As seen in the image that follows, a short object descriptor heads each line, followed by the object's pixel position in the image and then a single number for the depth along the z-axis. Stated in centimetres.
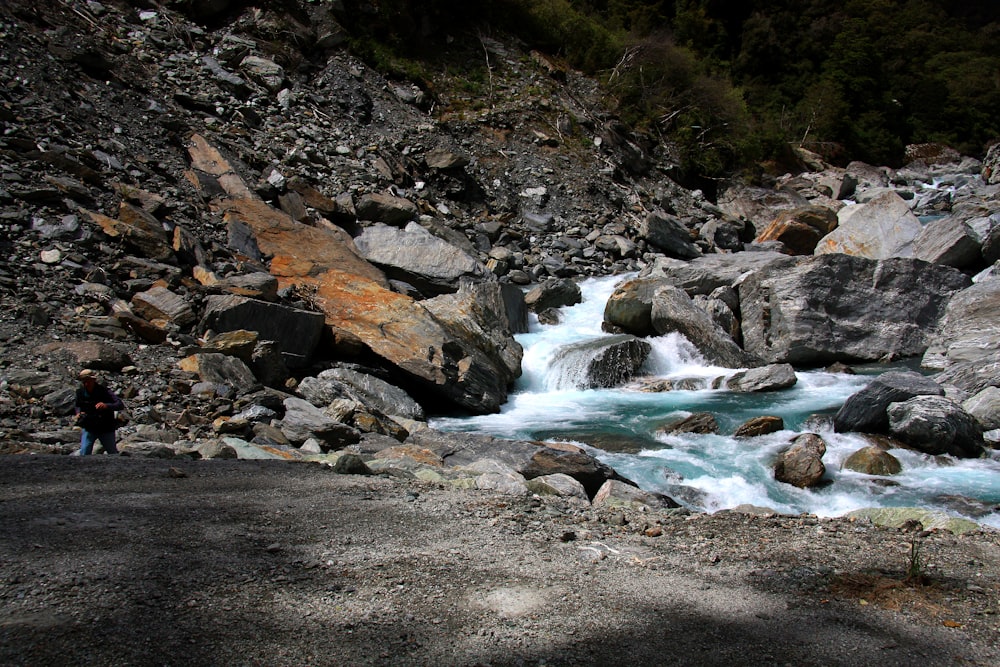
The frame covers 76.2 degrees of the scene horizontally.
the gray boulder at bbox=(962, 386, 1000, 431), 937
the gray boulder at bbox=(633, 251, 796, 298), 1580
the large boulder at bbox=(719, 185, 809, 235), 2566
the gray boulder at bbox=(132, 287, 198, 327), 980
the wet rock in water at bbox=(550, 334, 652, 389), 1338
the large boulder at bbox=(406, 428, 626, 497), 755
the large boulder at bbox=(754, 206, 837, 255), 2011
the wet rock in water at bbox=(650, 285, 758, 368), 1393
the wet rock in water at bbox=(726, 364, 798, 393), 1244
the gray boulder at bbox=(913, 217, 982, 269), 1462
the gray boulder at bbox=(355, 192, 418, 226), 1634
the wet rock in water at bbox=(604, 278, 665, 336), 1502
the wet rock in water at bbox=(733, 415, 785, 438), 992
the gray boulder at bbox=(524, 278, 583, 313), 1648
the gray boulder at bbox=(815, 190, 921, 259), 1627
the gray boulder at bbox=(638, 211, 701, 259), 2069
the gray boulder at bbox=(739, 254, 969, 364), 1360
